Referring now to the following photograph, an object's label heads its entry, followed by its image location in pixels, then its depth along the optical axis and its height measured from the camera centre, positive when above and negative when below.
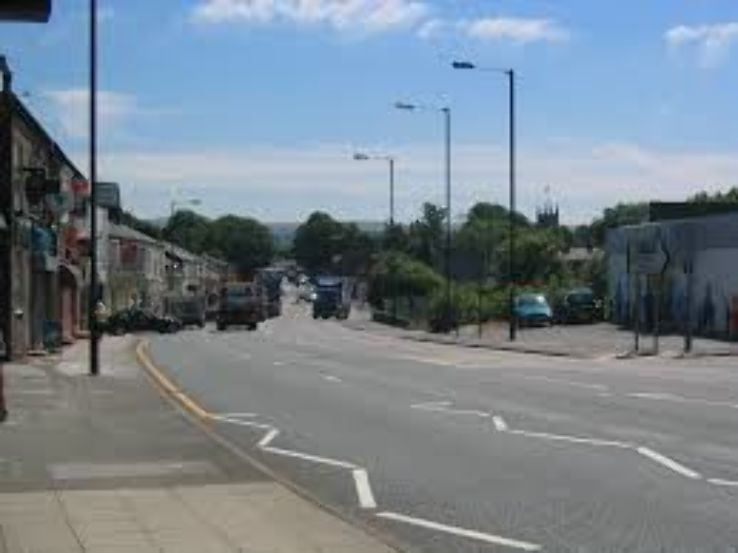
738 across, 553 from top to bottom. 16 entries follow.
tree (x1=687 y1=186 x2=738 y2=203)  139.80 +9.93
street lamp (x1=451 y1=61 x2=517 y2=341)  62.14 +6.17
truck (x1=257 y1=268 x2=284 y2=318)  136.12 +0.61
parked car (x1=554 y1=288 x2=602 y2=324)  81.19 -0.49
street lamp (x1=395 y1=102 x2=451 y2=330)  79.80 +1.71
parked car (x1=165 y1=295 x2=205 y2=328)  105.00 -0.92
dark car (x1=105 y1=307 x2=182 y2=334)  88.94 -1.41
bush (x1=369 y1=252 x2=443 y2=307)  113.38 +1.56
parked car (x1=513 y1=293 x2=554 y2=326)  80.62 -0.61
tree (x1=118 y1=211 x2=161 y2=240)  173.38 +8.68
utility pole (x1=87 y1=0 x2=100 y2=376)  34.97 +2.79
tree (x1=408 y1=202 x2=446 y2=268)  159.50 +6.91
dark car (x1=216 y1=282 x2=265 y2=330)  93.56 -0.63
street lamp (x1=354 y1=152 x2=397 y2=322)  107.84 +0.74
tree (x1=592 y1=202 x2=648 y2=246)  185.12 +10.88
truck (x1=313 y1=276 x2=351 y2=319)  131.38 -0.31
